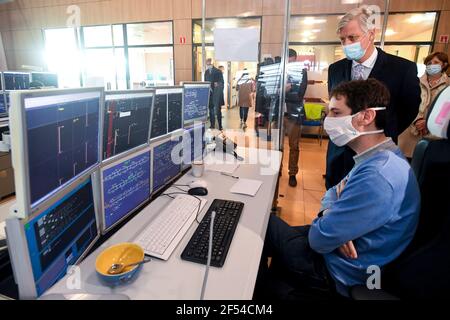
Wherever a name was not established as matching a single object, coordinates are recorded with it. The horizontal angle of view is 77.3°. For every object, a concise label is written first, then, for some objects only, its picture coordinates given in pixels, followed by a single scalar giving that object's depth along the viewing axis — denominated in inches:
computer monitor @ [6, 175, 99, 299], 27.6
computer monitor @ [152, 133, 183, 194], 59.3
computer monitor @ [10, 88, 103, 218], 25.6
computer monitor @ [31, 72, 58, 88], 162.9
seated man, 40.6
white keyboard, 40.6
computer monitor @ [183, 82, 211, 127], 78.3
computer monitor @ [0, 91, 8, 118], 135.2
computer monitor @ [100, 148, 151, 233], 43.3
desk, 33.4
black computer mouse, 60.4
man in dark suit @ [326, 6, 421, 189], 72.6
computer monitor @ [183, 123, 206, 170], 73.7
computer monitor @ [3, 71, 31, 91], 145.2
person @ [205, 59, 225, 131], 204.2
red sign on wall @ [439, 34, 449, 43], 193.2
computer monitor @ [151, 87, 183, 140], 58.8
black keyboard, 39.2
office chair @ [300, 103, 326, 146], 227.0
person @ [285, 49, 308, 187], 140.3
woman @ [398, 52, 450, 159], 128.9
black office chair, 34.1
